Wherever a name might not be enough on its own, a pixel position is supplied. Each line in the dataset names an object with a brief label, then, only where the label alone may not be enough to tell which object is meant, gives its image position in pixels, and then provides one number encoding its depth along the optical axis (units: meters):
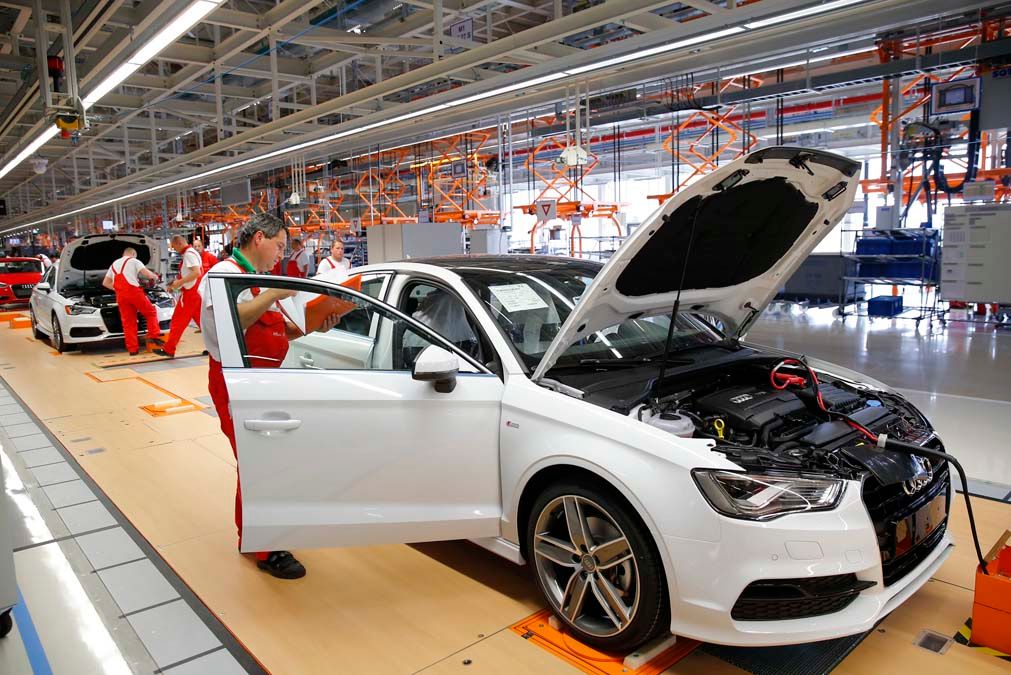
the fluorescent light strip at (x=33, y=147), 8.08
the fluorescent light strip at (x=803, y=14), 4.09
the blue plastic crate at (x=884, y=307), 11.42
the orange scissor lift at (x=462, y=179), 14.61
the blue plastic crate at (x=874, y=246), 10.71
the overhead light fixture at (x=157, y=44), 4.63
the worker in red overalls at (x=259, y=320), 2.96
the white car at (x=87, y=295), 9.39
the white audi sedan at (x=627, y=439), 2.14
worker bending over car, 8.98
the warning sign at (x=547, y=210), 11.74
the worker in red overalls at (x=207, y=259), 9.21
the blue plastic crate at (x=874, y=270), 11.24
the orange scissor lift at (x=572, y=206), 12.17
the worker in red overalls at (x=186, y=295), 8.70
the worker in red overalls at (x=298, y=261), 11.18
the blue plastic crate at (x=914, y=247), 10.46
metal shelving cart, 10.48
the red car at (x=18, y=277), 16.47
